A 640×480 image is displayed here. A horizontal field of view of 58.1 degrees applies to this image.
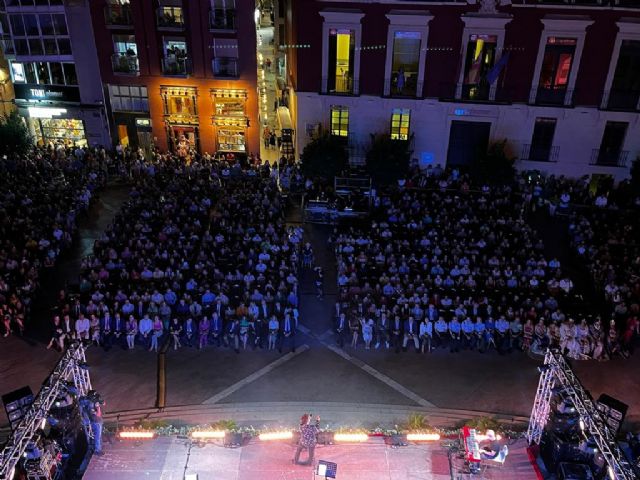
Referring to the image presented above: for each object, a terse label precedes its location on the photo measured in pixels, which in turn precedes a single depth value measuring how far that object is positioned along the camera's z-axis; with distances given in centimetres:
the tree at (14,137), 3447
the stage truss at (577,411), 1269
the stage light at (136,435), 1617
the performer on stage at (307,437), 1536
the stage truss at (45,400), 1251
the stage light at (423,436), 1614
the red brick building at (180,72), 3406
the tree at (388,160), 2964
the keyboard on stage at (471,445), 1535
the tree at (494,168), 2936
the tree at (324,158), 2989
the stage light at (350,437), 1617
